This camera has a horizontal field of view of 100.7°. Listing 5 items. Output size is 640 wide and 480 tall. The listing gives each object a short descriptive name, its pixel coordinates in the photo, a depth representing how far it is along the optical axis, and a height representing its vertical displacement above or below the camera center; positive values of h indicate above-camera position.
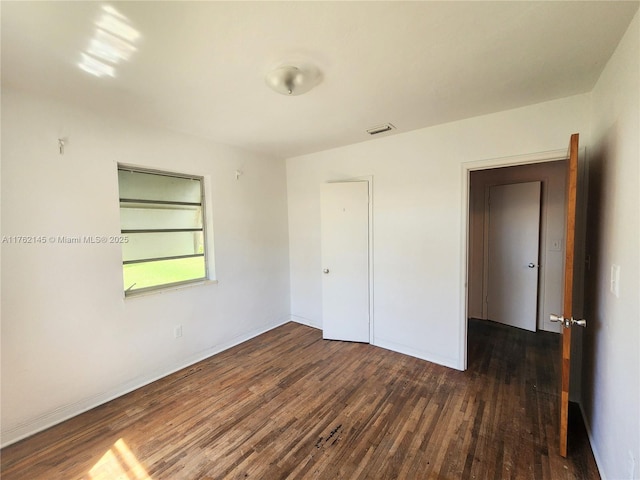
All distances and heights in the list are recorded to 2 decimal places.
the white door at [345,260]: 3.19 -0.40
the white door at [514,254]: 3.52 -0.40
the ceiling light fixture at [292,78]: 1.62 +0.96
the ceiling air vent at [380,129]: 2.63 +1.01
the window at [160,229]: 2.48 +0.02
